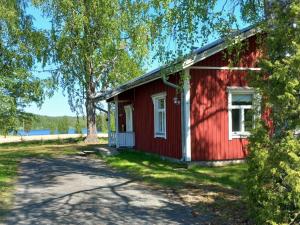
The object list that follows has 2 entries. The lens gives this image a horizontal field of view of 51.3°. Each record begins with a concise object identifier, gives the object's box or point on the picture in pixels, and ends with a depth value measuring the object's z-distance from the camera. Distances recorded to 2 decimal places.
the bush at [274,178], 4.51
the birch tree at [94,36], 19.57
